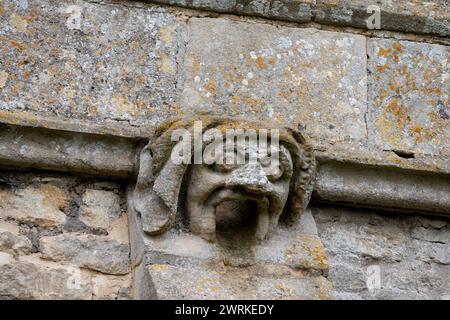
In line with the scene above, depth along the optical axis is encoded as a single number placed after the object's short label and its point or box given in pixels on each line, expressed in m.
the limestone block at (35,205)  5.23
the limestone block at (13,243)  5.12
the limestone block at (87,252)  5.16
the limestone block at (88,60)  5.43
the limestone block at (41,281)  5.02
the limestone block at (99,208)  5.31
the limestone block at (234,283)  4.93
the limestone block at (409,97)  5.72
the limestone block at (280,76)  5.61
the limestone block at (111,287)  5.11
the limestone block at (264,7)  5.80
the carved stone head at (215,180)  5.07
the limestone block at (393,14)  5.92
